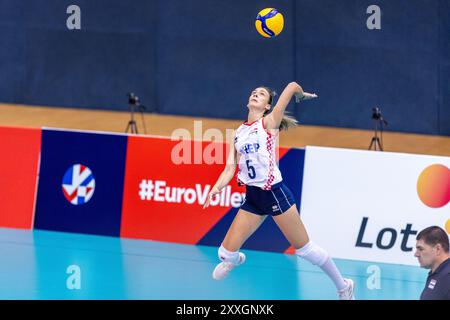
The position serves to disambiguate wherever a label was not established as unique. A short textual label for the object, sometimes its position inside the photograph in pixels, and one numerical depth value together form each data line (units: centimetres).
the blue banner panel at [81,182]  1395
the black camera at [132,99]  1706
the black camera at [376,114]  1597
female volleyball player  1114
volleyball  1190
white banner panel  1281
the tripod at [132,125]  1715
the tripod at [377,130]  1603
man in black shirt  813
